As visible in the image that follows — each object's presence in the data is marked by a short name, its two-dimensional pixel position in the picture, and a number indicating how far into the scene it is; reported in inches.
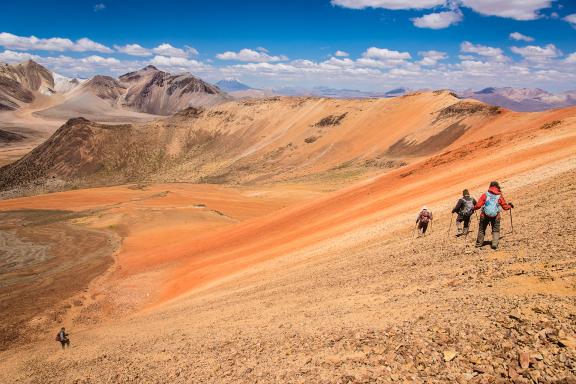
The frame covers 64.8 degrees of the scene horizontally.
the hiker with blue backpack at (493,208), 497.4
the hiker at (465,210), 608.7
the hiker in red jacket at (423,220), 697.0
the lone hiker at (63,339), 679.5
